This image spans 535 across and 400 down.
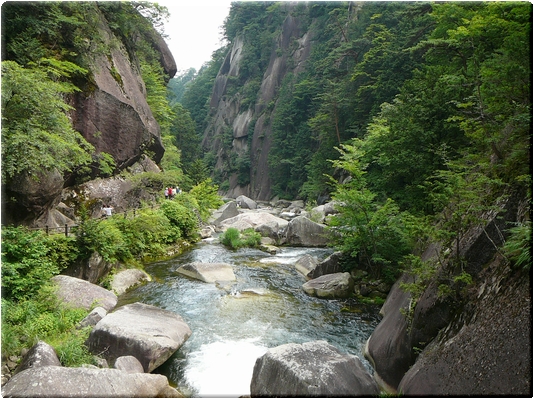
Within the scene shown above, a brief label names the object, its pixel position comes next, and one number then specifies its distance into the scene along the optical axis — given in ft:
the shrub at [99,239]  41.68
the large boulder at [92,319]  29.40
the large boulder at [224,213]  99.14
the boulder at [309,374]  20.67
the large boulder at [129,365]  23.81
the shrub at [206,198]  97.73
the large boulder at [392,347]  23.63
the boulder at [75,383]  18.72
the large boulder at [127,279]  42.45
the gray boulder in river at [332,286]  42.68
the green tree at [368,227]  43.09
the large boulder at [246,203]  140.87
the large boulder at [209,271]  48.52
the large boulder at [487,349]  14.94
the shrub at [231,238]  69.96
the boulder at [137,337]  26.12
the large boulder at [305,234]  72.02
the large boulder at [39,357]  21.50
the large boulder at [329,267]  48.29
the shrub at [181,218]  71.15
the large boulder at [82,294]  33.12
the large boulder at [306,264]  52.85
